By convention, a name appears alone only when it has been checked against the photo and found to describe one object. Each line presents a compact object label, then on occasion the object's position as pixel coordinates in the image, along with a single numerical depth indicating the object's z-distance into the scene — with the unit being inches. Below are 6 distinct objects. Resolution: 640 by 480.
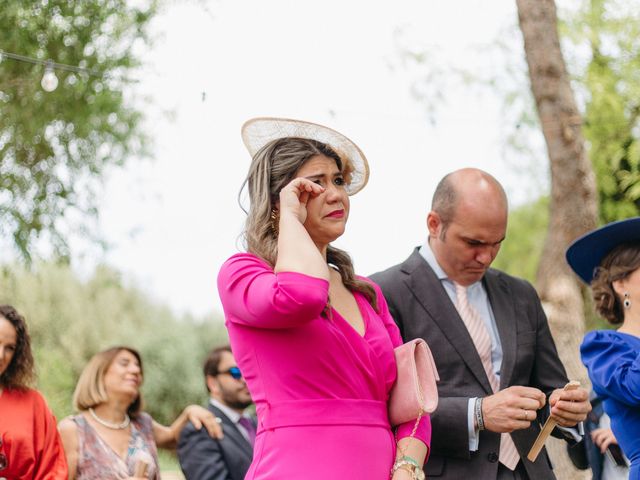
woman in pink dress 109.0
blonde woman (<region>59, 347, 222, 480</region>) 221.3
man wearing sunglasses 243.4
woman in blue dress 159.6
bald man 152.3
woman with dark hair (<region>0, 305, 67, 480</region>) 188.4
